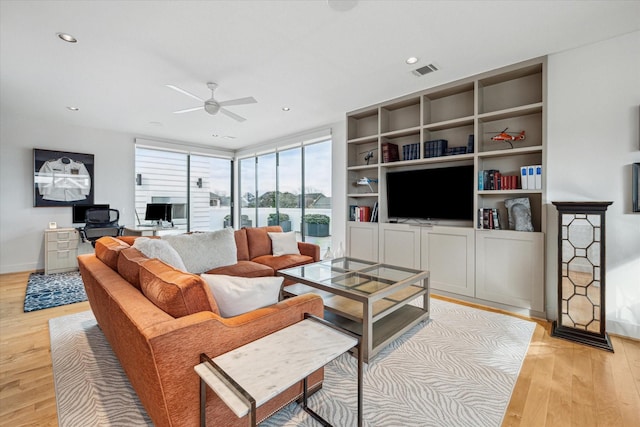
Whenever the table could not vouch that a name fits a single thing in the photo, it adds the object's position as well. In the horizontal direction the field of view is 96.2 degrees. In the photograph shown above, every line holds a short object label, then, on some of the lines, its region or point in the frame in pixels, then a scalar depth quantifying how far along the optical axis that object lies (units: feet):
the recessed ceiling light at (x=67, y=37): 8.12
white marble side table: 3.23
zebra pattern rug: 5.22
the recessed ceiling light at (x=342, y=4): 6.82
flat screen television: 11.61
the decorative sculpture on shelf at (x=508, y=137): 10.27
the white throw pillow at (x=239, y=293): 4.99
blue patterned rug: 10.97
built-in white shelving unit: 9.94
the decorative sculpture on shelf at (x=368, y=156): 14.76
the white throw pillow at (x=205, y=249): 10.16
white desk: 16.85
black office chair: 15.28
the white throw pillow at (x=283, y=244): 13.28
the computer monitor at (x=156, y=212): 19.03
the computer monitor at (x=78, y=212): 16.85
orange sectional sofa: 3.65
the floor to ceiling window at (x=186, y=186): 20.16
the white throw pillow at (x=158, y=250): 7.24
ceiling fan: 10.88
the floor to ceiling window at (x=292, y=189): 18.56
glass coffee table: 7.16
